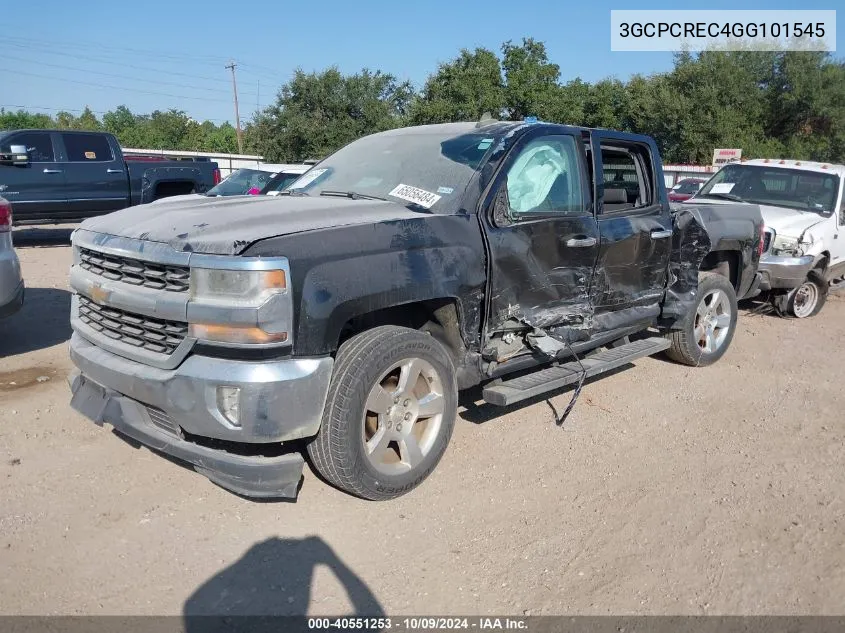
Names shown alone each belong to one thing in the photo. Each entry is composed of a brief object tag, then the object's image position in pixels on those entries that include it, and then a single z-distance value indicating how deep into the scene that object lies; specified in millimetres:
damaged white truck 7980
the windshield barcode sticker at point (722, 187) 9344
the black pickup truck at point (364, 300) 3092
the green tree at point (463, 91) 37312
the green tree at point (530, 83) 38500
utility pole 55541
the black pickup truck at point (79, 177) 11883
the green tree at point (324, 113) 42312
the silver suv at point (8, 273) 5375
